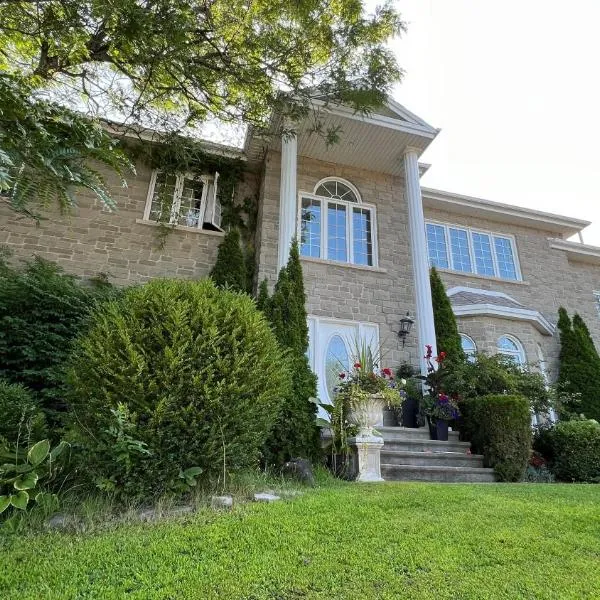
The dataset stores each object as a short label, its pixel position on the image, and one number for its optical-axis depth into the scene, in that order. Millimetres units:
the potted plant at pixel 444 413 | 7172
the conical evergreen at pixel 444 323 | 9117
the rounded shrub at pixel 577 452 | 6887
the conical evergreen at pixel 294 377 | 5195
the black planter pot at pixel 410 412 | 7889
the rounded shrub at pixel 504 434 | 6270
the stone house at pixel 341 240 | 8852
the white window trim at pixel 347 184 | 10523
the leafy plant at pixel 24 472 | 2803
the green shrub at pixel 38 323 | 5684
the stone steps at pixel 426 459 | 5828
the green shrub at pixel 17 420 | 3527
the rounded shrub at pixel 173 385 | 3199
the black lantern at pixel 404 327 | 9328
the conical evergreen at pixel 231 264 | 8812
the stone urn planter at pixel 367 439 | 5430
